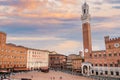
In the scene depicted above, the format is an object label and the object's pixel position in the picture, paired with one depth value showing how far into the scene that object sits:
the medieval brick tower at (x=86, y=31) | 78.64
